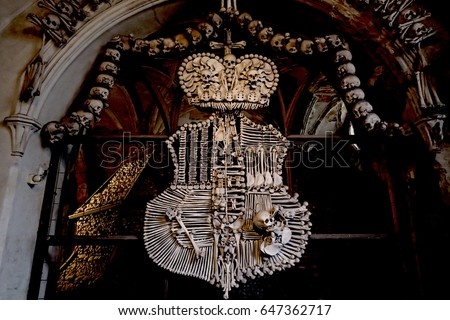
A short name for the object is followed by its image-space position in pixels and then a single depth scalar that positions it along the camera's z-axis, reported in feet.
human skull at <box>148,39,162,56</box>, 9.71
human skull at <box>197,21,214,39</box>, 9.70
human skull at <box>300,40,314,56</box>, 9.65
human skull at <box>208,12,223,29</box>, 9.72
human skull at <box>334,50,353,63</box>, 9.53
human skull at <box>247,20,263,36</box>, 9.78
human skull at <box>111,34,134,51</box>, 9.77
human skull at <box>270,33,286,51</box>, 9.77
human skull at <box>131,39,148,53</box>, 9.70
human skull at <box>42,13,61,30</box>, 9.06
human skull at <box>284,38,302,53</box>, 9.74
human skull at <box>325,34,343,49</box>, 9.57
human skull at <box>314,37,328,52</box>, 9.58
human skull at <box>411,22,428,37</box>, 9.01
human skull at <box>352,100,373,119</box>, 8.99
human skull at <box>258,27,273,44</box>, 9.70
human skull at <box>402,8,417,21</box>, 9.16
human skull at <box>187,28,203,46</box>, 9.75
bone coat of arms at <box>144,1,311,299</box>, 7.84
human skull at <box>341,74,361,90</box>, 9.31
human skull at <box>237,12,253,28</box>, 9.87
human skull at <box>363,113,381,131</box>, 8.90
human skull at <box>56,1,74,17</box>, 9.27
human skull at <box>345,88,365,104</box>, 9.19
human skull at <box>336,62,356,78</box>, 9.45
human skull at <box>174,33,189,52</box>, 9.75
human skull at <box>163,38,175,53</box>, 9.71
